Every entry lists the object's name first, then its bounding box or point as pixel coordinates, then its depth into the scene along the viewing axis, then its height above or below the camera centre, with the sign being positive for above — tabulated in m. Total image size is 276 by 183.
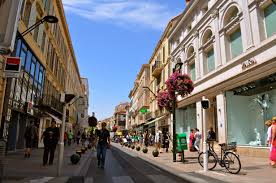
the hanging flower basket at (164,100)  15.40 +2.15
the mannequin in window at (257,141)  11.87 -0.57
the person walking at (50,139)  8.63 -0.49
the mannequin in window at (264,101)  11.45 +1.68
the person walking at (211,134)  14.22 -0.29
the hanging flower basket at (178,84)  11.68 +2.53
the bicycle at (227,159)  7.21 -1.05
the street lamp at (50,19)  7.66 +4.03
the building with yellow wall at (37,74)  13.44 +4.75
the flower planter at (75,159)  9.36 -1.39
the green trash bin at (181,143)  10.28 -0.66
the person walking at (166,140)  17.31 -0.88
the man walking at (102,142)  8.83 -0.58
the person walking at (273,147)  8.02 -0.60
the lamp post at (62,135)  6.48 -0.24
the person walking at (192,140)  15.37 -0.79
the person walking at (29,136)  10.48 -0.45
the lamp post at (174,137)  10.68 -0.41
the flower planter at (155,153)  13.34 -1.51
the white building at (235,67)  11.49 +4.17
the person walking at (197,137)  12.90 -0.43
